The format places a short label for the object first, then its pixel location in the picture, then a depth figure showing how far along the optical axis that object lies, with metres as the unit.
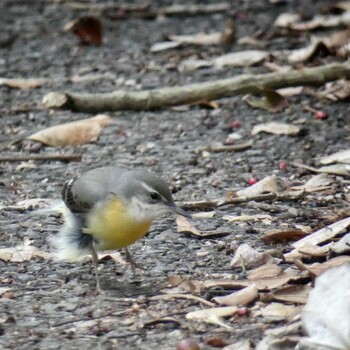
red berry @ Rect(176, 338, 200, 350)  9.30
